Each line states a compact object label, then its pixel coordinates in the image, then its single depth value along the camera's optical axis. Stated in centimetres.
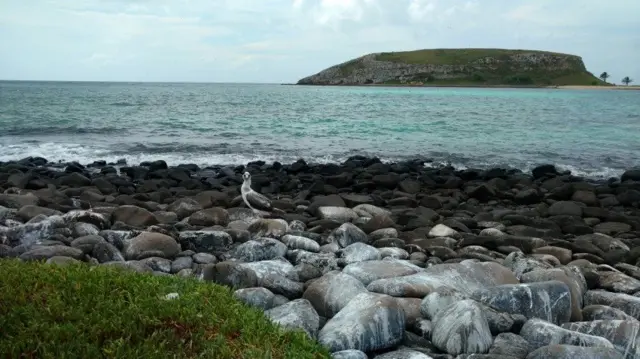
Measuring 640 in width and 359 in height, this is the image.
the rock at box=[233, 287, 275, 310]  585
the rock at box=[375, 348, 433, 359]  487
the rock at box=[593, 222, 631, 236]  1078
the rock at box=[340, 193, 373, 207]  1220
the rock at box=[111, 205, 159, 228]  916
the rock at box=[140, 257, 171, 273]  707
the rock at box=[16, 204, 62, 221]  930
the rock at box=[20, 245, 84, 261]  684
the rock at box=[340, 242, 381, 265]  761
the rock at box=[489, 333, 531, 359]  506
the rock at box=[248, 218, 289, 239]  866
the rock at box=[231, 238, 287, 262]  755
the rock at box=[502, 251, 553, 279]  733
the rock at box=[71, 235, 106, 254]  726
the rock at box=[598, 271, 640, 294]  702
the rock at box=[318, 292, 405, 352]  509
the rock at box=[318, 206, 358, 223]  1036
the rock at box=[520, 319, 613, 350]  516
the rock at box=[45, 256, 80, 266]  639
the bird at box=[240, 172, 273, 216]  1070
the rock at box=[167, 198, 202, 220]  1030
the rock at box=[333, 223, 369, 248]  852
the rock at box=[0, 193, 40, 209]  1034
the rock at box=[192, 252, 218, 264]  743
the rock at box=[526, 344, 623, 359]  478
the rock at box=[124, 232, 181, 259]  742
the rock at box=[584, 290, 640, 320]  620
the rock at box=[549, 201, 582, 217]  1182
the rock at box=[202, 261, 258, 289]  642
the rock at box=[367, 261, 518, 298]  628
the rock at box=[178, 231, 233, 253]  805
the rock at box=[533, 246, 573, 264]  833
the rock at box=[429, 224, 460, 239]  946
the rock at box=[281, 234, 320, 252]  804
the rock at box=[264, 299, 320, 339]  534
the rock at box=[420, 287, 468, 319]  578
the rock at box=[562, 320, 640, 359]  521
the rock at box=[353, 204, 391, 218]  1079
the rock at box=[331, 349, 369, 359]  479
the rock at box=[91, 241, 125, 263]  720
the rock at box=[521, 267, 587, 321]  616
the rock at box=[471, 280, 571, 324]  585
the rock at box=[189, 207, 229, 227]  963
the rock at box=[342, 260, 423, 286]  674
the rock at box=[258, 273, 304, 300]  635
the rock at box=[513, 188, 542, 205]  1341
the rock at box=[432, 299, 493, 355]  511
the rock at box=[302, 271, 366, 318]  596
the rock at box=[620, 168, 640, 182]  1664
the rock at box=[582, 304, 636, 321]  596
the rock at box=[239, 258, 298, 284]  652
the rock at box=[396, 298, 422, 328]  574
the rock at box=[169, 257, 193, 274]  715
